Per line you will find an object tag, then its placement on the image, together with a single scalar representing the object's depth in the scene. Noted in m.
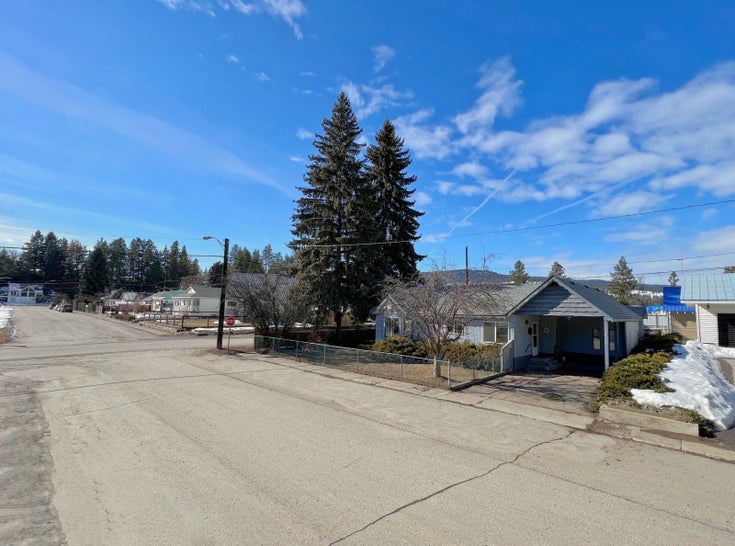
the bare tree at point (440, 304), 14.47
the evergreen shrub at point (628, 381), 10.67
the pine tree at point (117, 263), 107.49
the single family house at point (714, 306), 20.80
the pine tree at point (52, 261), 111.19
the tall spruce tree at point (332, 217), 23.95
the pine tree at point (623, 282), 69.21
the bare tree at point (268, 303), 23.48
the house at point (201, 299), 62.40
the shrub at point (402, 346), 21.14
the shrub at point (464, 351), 18.34
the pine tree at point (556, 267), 82.29
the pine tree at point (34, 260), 108.75
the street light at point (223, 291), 23.42
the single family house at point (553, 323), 16.80
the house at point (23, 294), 101.56
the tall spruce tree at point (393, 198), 29.52
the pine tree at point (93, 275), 89.38
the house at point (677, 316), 30.08
